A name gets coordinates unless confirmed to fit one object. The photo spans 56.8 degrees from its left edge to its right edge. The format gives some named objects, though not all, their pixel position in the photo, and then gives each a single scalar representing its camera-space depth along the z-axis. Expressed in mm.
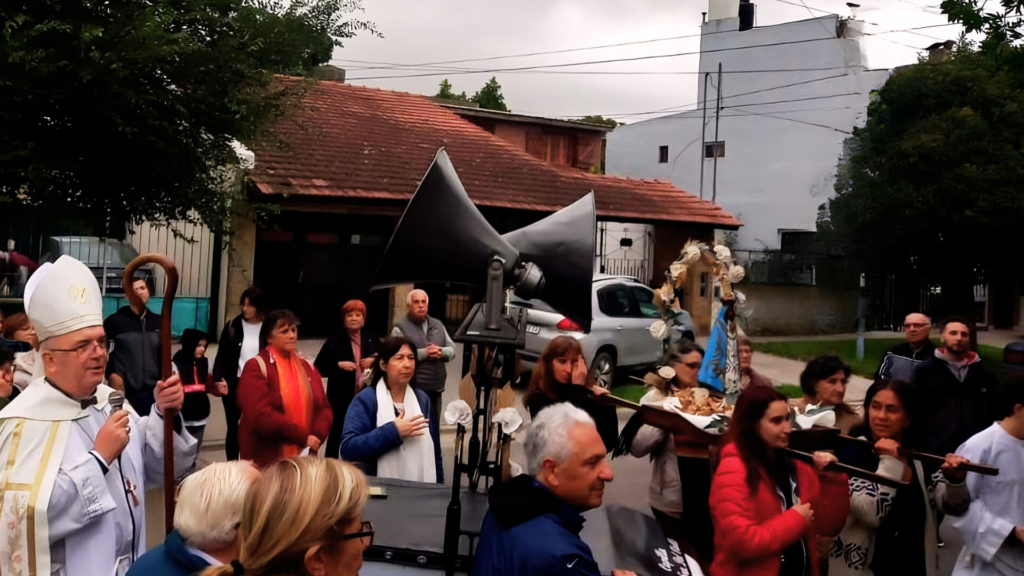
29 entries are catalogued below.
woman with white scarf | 4625
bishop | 2912
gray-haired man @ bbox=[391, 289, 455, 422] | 6863
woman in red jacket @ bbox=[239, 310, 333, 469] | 5176
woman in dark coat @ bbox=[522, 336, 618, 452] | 5191
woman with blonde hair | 2076
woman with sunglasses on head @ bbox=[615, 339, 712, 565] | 4977
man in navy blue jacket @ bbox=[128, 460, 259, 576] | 2357
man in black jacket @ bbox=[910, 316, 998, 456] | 5750
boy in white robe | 4219
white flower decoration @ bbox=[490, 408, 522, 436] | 3488
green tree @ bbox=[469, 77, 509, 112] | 43600
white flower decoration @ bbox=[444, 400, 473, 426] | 3613
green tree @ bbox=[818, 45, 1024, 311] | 16531
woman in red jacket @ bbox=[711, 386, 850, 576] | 3619
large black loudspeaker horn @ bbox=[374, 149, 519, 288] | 3957
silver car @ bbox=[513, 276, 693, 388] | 12039
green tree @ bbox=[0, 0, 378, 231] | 8094
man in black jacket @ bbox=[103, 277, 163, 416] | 6379
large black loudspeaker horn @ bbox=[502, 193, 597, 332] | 4145
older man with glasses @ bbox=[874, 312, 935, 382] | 6578
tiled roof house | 15055
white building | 26828
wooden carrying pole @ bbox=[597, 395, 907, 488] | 4578
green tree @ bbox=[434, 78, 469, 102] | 40594
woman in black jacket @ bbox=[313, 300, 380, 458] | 6750
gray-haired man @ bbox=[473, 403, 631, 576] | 2582
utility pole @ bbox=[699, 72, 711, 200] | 29225
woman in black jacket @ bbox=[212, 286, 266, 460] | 7004
